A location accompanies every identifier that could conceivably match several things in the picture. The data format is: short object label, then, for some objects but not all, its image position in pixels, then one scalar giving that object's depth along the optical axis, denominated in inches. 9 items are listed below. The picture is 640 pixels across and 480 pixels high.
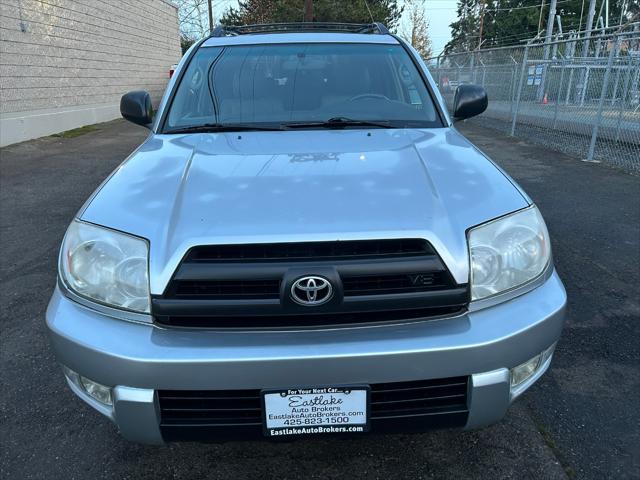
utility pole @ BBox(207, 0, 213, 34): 1323.8
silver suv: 61.4
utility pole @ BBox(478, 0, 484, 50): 1836.1
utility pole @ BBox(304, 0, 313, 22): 784.4
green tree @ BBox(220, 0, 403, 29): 1019.3
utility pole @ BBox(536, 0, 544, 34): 1638.8
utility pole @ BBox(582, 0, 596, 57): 375.2
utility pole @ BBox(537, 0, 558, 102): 437.9
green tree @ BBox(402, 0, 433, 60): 1466.5
